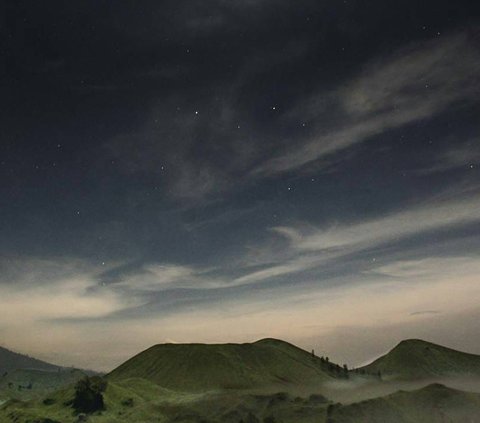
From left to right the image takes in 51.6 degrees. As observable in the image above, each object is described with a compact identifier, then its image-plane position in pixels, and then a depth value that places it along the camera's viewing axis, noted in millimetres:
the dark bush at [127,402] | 184250
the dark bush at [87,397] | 170625
